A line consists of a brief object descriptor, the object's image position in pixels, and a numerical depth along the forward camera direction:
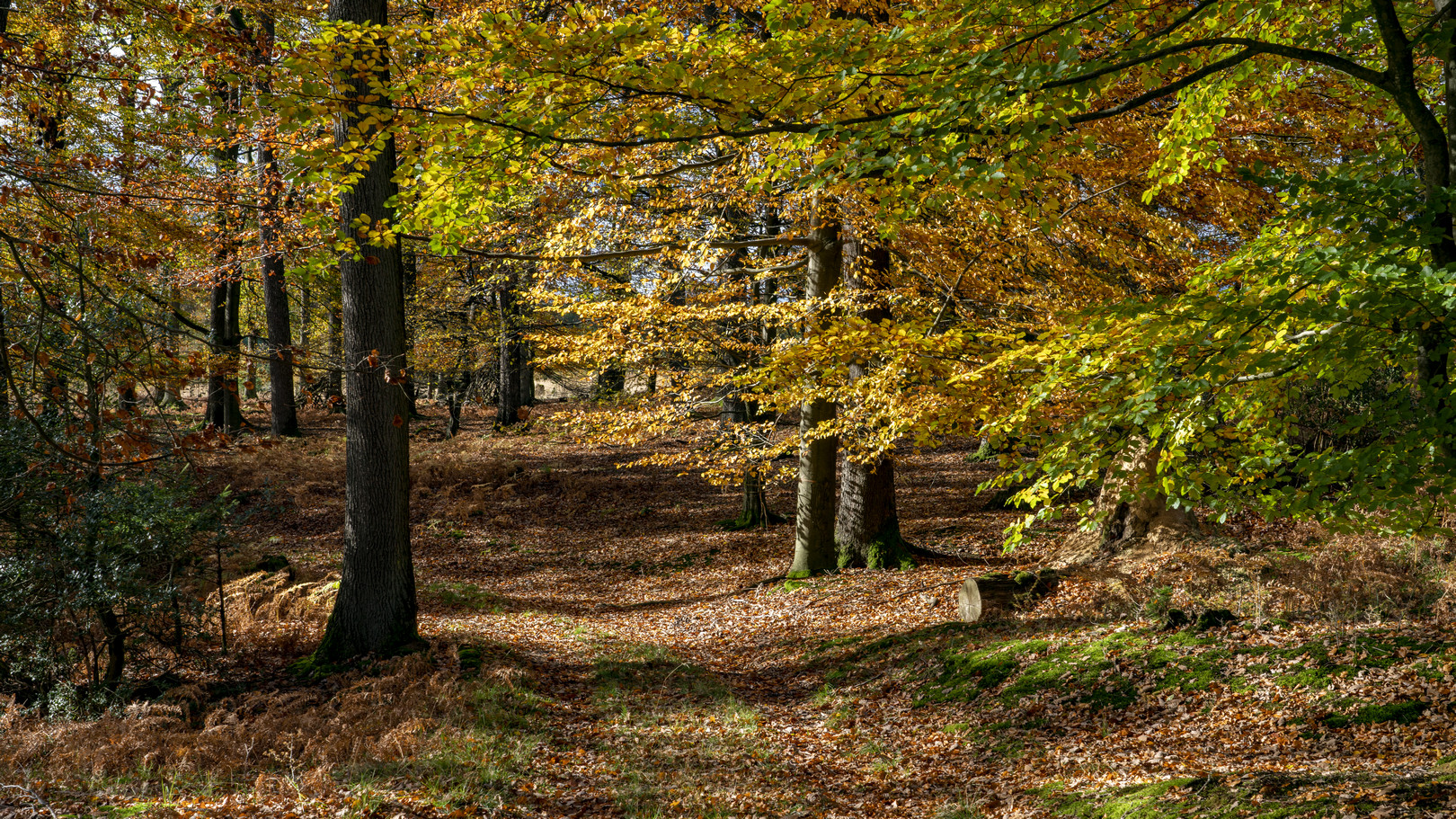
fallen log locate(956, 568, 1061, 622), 9.42
